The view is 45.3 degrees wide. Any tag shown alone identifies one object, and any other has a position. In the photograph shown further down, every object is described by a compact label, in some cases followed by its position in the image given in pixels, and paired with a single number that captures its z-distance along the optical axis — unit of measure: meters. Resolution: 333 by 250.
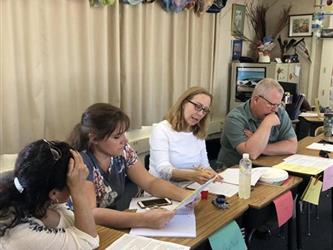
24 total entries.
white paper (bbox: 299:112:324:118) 4.70
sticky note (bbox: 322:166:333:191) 2.42
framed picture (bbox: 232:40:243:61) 5.36
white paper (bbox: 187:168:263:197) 2.05
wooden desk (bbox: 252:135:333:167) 2.61
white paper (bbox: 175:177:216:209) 1.61
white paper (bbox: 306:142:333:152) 2.99
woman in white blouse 2.38
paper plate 2.20
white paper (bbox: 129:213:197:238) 1.54
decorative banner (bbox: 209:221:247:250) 1.57
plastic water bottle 1.94
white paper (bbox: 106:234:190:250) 1.41
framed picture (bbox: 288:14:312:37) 5.52
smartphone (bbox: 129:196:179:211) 1.83
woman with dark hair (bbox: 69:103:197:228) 1.61
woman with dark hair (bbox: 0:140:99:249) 1.18
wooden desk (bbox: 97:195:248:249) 1.49
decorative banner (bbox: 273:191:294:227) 1.99
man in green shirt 2.70
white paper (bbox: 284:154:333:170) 2.53
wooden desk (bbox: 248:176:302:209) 1.91
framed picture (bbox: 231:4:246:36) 5.21
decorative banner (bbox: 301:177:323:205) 2.33
